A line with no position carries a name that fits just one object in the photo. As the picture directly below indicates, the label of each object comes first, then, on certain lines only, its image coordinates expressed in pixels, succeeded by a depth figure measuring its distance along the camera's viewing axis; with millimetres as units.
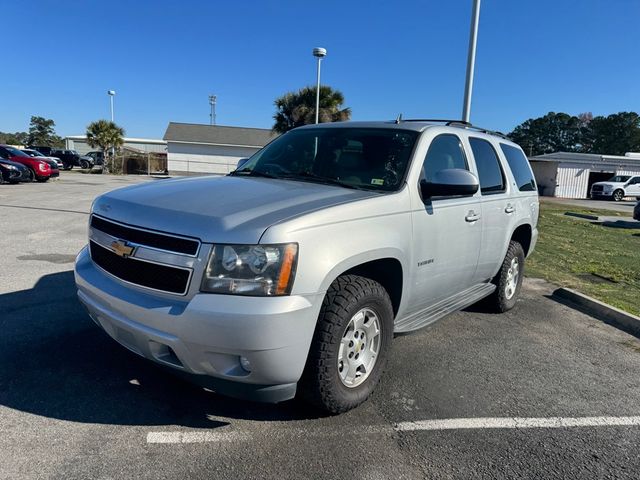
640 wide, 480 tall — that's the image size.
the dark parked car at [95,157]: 46644
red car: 22478
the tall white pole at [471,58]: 10125
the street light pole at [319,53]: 20938
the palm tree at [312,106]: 28156
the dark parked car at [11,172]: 20344
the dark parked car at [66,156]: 43875
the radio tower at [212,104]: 80112
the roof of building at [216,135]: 43438
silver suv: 2535
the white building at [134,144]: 75062
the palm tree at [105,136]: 40219
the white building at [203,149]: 42969
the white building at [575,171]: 38000
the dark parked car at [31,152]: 28881
